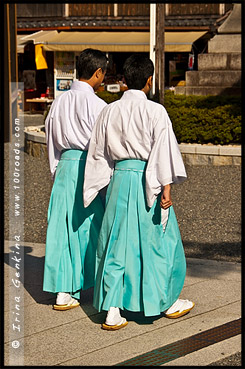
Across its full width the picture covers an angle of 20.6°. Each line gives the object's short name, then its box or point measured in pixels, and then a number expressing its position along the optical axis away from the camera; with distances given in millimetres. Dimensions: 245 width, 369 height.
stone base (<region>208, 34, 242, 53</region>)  14484
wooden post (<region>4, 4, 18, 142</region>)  7699
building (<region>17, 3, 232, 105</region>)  21859
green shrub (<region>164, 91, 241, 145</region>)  11773
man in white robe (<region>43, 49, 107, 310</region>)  4934
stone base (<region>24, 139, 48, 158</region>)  13069
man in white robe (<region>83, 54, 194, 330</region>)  4434
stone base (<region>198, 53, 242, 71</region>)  14383
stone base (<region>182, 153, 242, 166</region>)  11281
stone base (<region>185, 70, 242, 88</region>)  14275
